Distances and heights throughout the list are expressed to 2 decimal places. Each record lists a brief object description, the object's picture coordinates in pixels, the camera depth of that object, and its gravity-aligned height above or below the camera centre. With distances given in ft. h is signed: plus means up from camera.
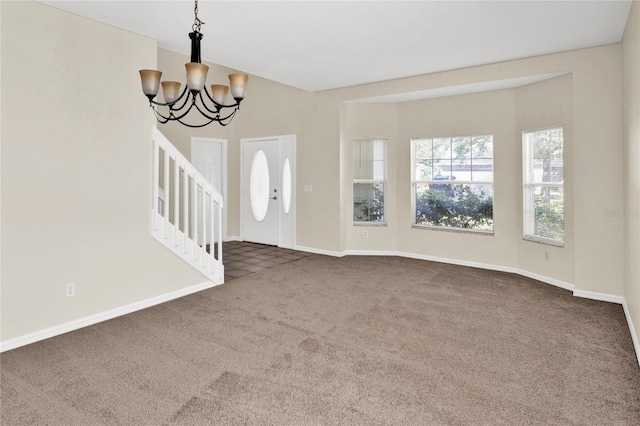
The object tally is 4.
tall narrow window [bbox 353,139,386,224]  19.60 +2.00
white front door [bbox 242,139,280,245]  21.88 +1.59
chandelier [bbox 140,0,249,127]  7.73 +3.00
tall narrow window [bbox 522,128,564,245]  14.38 +1.22
